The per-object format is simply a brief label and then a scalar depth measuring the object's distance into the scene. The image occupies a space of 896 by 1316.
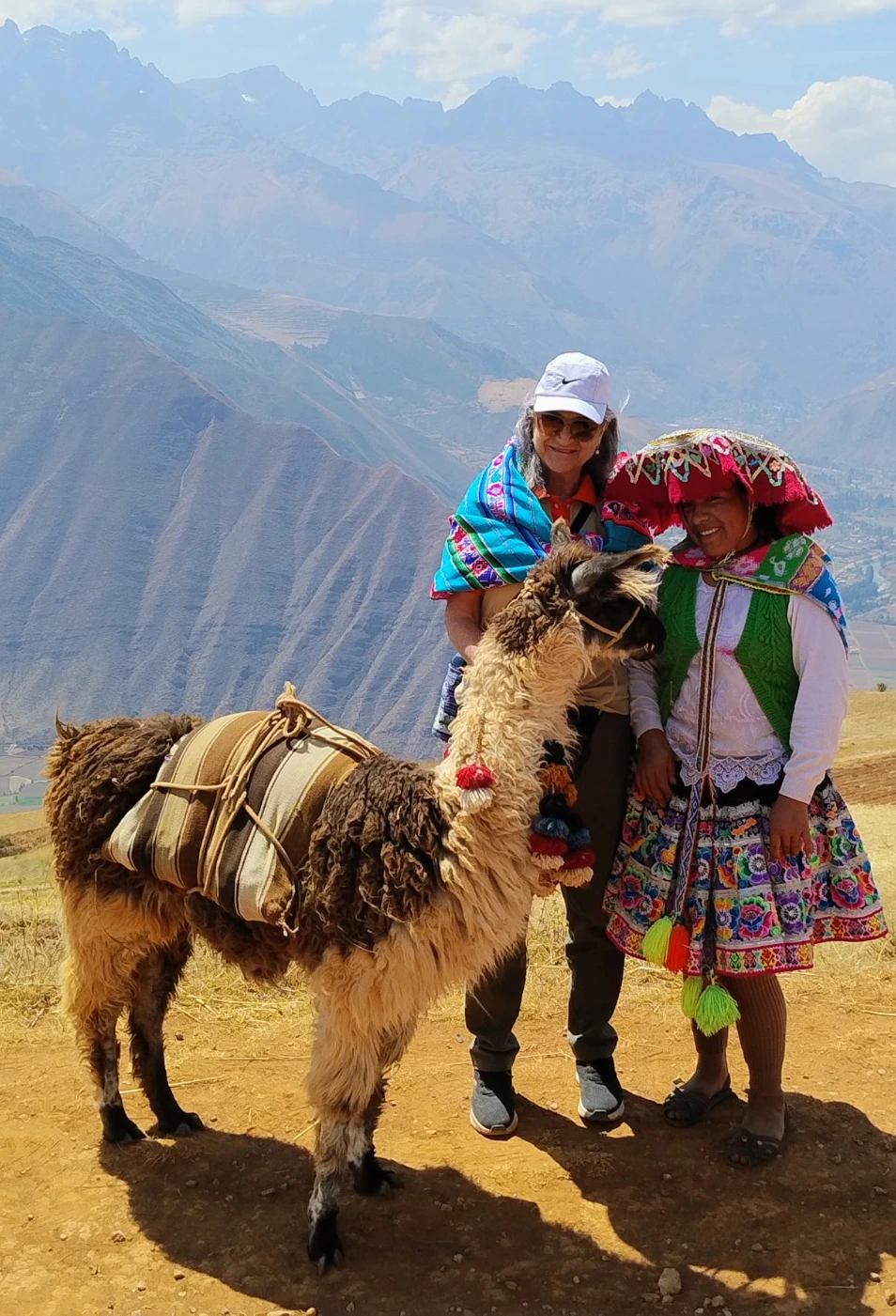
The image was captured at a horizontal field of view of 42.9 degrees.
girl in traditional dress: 3.25
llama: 3.03
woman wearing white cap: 3.35
